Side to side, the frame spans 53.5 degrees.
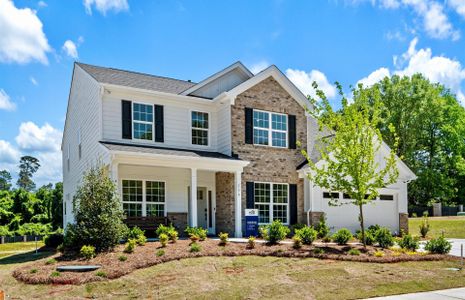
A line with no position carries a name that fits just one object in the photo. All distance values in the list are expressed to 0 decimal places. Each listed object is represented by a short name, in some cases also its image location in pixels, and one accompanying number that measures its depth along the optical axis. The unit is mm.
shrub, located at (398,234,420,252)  16047
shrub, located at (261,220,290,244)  15508
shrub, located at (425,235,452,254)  15602
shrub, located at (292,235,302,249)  14820
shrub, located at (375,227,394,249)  16391
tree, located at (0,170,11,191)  97938
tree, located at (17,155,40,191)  98125
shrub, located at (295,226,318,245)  15695
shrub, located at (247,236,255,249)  14562
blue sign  19000
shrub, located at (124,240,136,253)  13648
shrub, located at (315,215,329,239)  19047
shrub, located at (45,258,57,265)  12923
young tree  15547
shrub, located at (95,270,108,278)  11328
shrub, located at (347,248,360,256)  14273
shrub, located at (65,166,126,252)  14117
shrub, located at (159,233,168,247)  14186
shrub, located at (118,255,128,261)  12605
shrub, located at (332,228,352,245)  16328
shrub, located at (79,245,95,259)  13180
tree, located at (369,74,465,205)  44062
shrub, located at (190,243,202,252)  13484
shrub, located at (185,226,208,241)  16456
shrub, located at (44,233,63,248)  18188
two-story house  18797
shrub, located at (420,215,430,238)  23906
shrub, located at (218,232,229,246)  14828
